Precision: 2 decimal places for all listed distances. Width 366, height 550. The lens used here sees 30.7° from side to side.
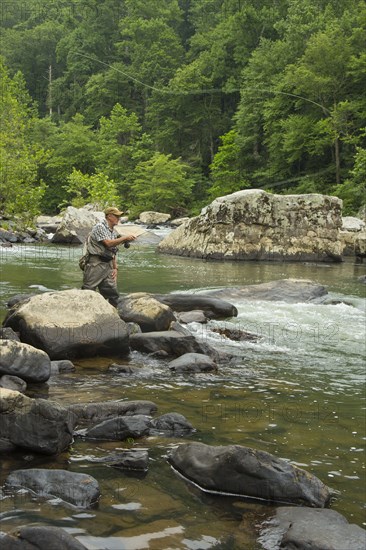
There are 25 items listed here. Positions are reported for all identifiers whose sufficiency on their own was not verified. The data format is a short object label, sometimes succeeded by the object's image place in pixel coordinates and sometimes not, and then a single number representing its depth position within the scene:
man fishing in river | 8.80
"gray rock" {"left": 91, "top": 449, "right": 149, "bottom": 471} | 4.21
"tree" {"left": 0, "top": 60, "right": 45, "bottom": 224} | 25.70
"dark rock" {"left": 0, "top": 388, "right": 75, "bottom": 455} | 4.34
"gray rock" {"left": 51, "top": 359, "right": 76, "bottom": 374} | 6.76
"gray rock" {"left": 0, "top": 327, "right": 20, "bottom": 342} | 7.21
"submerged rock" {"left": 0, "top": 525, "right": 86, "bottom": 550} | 2.95
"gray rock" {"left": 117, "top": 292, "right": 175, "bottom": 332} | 9.12
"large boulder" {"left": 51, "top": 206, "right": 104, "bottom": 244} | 26.48
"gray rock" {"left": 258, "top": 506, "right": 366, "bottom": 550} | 3.27
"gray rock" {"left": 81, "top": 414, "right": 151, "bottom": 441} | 4.75
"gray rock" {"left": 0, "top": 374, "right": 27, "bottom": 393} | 5.64
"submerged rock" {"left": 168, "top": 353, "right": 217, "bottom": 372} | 7.13
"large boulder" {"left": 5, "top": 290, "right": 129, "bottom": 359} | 7.33
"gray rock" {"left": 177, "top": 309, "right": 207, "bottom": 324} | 10.20
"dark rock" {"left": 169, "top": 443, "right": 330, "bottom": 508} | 3.92
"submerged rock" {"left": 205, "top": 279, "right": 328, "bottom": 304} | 12.72
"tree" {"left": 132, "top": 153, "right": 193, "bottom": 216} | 47.69
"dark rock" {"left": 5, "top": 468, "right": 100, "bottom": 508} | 3.67
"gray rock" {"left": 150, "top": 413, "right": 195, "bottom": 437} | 4.96
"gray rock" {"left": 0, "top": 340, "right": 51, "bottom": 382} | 5.88
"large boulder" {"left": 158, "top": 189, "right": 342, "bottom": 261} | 22.02
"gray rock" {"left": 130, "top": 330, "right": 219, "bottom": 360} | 7.89
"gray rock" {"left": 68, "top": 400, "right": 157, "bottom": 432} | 5.12
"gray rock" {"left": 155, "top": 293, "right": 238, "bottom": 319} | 11.05
